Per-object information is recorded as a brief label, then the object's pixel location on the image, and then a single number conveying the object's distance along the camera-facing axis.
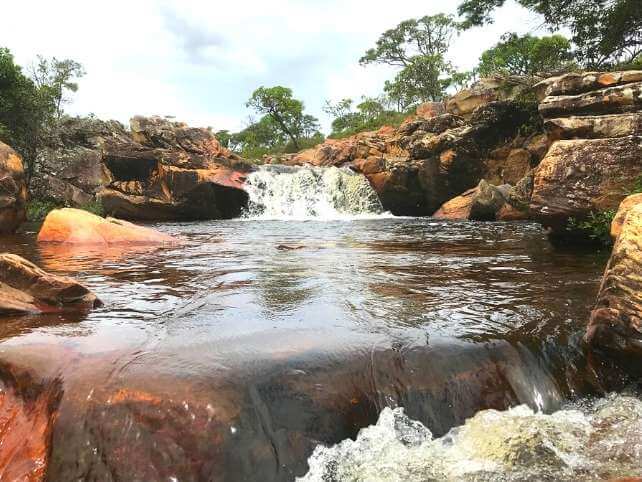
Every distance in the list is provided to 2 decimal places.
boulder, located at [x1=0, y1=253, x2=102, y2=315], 4.50
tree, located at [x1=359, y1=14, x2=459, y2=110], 39.94
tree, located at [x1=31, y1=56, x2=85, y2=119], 36.72
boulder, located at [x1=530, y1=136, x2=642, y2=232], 7.62
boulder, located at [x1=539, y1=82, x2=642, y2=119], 8.23
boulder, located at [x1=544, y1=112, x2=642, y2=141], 7.85
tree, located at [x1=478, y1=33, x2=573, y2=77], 25.78
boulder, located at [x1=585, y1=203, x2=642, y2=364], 3.46
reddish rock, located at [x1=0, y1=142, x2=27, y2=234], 12.64
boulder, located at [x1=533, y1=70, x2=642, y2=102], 8.77
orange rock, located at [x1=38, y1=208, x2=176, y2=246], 10.36
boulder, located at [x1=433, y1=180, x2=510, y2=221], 17.53
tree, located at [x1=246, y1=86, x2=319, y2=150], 44.31
